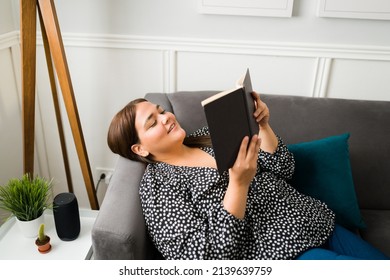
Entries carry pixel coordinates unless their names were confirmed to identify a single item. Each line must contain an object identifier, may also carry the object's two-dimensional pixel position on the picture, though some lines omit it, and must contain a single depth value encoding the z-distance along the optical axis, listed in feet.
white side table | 4.62
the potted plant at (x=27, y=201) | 4.58
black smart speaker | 4.61
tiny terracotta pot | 4.64
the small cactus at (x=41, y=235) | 4.59
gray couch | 5.40
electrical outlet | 7.06
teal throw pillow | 4.96
